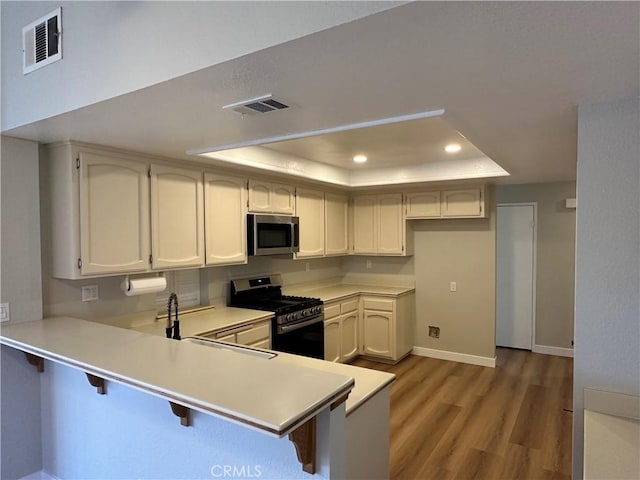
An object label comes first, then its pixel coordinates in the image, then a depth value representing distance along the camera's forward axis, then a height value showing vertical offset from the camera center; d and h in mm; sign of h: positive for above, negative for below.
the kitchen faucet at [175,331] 2529 -604
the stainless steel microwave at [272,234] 3666 -7
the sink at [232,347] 2388 -710
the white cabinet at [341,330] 4449 -1121
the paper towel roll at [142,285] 2795 -356
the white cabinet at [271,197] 3751 +354
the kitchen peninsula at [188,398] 1365 -581
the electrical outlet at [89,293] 2768 -398
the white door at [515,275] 5316 -587
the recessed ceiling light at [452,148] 3402 +730
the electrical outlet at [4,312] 2312 -439
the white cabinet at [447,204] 4633 +338
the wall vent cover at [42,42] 1958 +976
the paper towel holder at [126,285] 2791 -351
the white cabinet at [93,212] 2447 +149
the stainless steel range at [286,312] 3607 -740
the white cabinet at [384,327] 4883 -1155
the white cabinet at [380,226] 5125 +86
